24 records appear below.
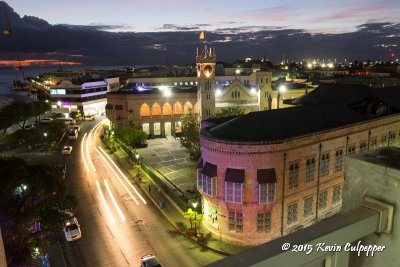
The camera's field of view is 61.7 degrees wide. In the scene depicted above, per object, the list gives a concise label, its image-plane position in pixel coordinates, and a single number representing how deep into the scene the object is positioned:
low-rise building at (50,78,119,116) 95.02
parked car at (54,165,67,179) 24.48
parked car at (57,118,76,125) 86.49
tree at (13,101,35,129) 70.03
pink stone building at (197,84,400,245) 25.67
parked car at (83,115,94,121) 92.81
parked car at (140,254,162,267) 22.95
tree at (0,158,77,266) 18.42
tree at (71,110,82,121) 91.62
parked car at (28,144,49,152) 58.34
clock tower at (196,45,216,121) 65.56
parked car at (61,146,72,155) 55.28
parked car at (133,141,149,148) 59.97
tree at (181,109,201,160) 49.41
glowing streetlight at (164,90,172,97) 72.44
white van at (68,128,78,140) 67.62
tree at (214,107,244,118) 60.47
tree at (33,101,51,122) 81.80
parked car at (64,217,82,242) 27.55
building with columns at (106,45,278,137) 70.19
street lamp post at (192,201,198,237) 27.81
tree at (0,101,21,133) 66.62
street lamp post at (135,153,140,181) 42.62
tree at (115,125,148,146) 56.72
